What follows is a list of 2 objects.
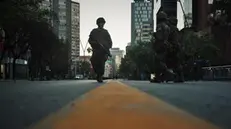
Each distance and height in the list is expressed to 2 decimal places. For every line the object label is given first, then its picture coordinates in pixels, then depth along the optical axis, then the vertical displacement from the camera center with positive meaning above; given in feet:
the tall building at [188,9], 143.72 +49.04
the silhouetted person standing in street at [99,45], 31.23 +4.27
